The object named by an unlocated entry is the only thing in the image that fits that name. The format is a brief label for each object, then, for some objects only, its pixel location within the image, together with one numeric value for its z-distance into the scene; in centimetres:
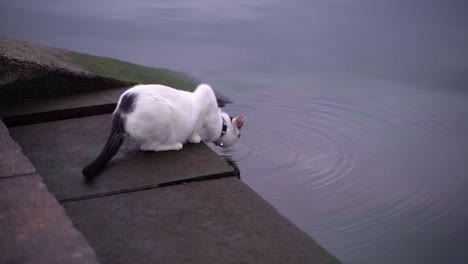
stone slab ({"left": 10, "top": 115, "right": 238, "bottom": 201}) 336
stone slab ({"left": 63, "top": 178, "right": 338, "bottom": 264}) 265
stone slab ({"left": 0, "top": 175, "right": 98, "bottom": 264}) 215
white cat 367
